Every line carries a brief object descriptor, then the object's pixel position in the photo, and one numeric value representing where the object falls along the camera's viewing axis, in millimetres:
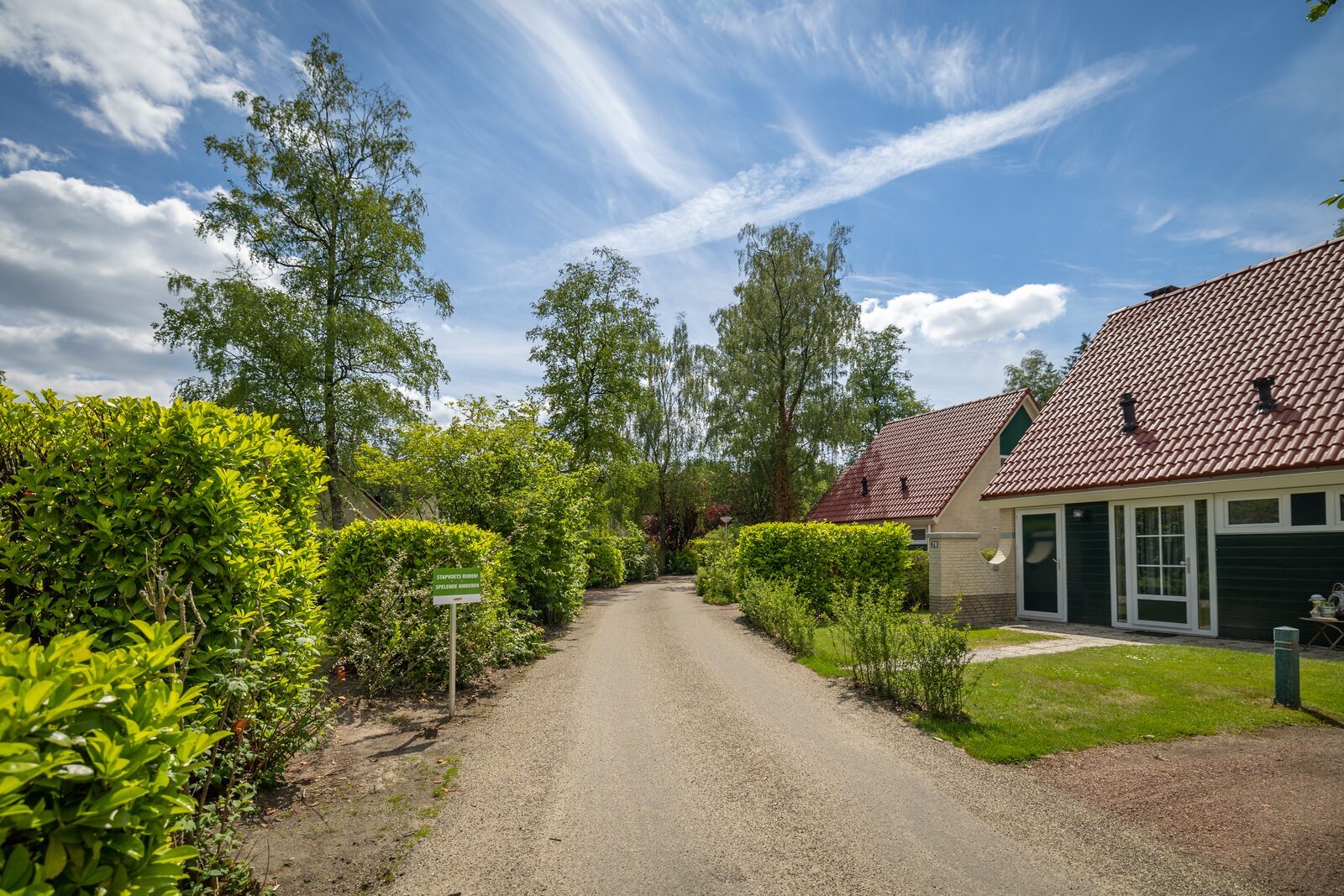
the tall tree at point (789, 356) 29484
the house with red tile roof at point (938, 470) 21094
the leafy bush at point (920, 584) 16656
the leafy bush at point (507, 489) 13398
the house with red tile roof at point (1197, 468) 10789
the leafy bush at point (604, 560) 29562
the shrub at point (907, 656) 7230
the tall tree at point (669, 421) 40312
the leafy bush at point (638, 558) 34062
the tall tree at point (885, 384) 48688
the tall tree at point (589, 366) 31047
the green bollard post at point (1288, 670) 7199
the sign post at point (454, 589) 7840
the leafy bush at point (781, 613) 11641
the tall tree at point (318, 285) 18344
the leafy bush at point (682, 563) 40281
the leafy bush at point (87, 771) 1825
